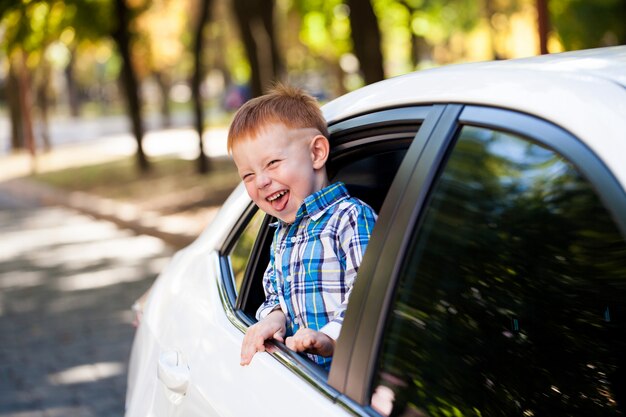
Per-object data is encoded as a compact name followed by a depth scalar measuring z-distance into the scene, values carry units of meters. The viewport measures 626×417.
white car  1.50
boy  2.29
